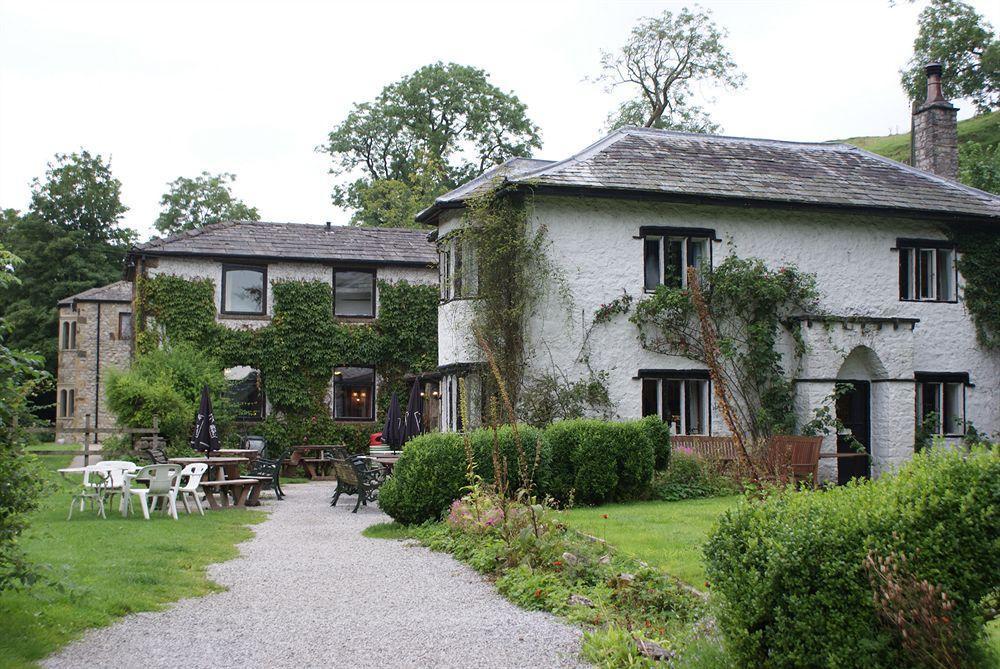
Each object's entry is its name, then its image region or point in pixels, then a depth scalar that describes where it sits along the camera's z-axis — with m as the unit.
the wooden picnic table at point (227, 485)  17.58
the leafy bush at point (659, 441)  16.50
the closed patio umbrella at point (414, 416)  20.03
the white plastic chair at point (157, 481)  15.30
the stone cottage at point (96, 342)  46.50
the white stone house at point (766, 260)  19.17
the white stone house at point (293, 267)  26.38
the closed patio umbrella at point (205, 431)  18.25
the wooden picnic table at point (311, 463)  25.80
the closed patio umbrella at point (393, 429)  20.19
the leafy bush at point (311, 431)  26.20
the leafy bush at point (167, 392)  22.64
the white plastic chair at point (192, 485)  15.55
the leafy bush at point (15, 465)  6.57
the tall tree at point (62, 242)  52.06
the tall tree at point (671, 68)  42.78
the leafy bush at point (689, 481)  16.23
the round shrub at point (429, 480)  13.63
